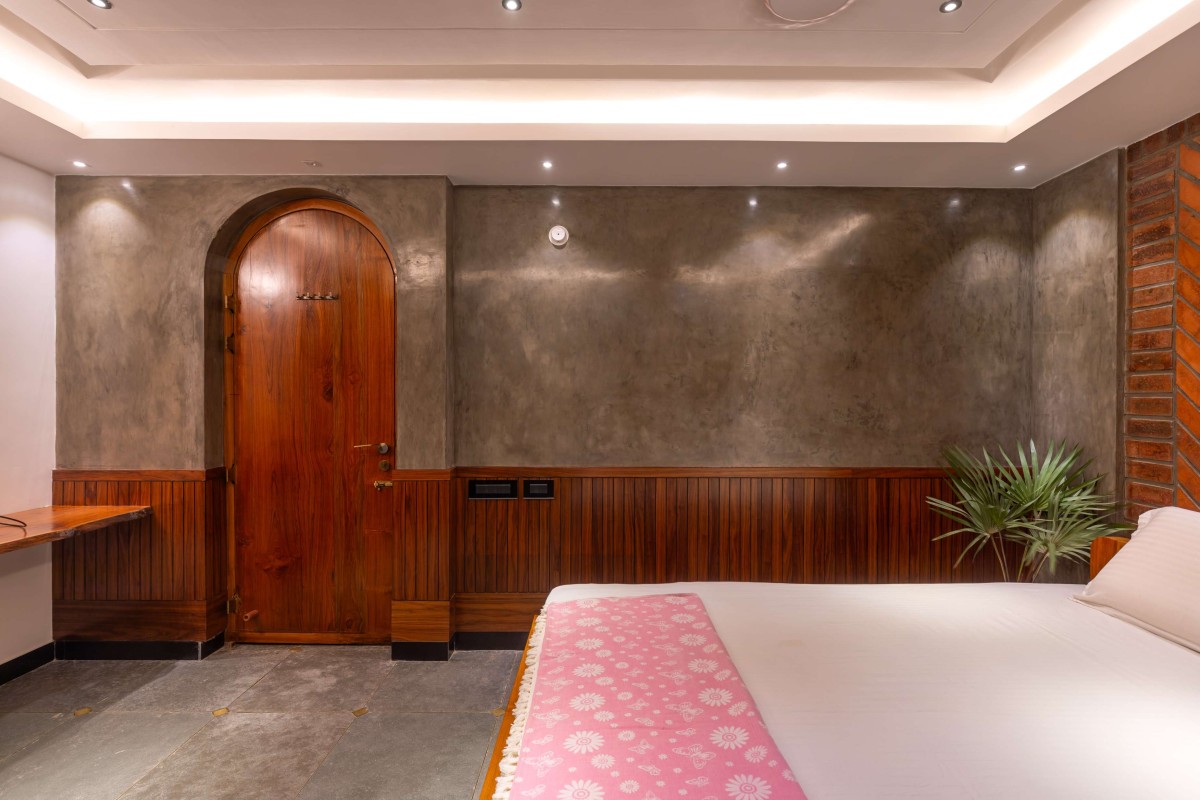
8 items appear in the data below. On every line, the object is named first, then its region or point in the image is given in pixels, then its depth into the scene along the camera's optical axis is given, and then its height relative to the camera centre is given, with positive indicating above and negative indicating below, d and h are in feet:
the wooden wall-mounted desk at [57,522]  8.84 -2.08
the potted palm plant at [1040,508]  10.05 -1.93
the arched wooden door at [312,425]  12.01 -0.59
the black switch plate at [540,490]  12.20 -1.90
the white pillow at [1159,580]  6.38 -2.08
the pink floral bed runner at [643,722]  3.96 -2.53
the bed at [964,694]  4.10 -2.55
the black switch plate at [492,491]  12.19 -1.92
